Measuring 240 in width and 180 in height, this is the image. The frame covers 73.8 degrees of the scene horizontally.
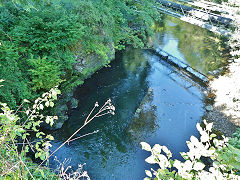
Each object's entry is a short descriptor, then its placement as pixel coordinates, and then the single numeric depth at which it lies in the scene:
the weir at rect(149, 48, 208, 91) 9.90
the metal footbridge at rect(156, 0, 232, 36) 11.77
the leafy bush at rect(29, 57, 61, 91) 6.05
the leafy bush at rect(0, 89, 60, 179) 1.68
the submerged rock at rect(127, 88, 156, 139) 7.04
